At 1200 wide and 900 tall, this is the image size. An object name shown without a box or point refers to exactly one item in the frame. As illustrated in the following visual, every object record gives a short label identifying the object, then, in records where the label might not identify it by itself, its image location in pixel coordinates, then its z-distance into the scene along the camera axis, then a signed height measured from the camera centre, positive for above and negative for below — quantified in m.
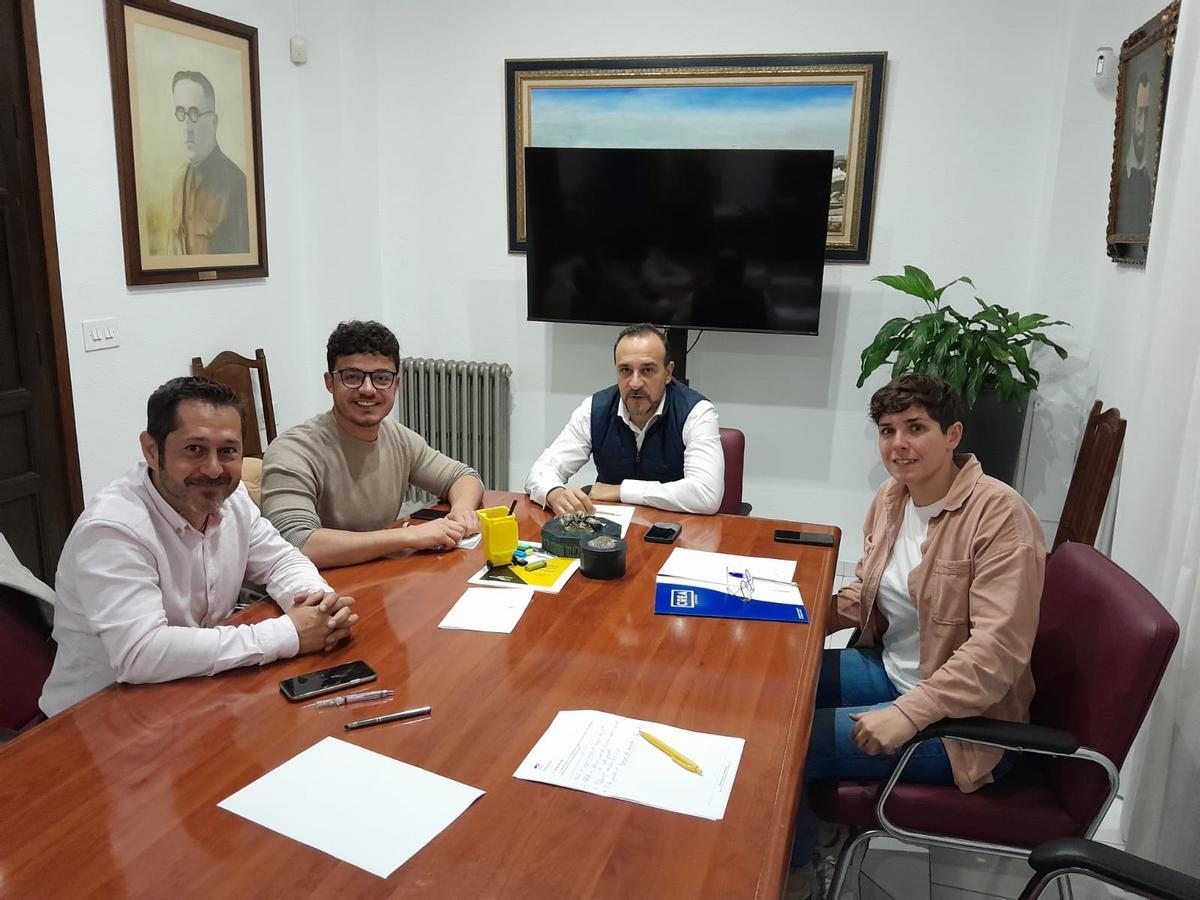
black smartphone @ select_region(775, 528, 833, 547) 2.26 -0.68
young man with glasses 2.05 -0.53
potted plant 3.31 -0.31
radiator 4.43 -0.73
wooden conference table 1.02 -0.69
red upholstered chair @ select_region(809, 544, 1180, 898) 1.48 -0.80
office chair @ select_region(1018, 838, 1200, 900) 1.14 -0.78
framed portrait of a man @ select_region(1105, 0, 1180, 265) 2.67 +0.47
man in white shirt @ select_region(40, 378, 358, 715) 1.44 -0.55
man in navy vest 2.61 -0.53
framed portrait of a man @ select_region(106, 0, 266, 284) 3.25 +0.46
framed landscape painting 3.77 +0.73
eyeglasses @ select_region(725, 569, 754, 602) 1.89 -0.68
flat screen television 3.64 +0.15
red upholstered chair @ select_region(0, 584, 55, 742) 1.58 -0.72
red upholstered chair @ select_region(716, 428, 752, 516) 2.90 -0.63
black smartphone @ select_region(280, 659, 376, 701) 1.42 -0.68
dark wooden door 2.83 -0.28
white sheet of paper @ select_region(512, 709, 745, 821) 1.18 -0.69
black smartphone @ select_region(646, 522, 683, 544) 2.24 -0.67
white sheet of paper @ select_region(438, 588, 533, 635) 1.69 -0.68
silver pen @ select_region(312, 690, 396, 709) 1.39 -0.69
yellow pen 1.24 -0.69
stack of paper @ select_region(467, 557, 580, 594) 1.90 -0.67
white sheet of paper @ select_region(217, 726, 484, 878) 1.07 -0.69
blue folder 1.78 -0.68
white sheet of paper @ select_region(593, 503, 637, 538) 2.37 -0.67
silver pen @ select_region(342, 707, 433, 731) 1.33 -0.69
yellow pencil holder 1.97 -0.60
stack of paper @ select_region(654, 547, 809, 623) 1.80 -0.68
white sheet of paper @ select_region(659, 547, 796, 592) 1.99 -0.68
